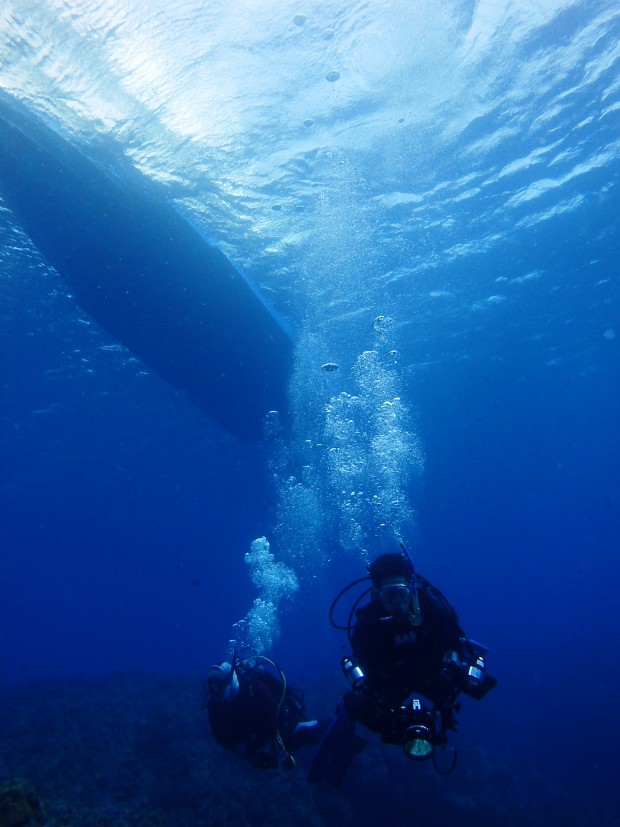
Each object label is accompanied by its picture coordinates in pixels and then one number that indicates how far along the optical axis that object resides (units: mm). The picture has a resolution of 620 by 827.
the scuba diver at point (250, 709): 5703
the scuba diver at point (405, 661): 4645
